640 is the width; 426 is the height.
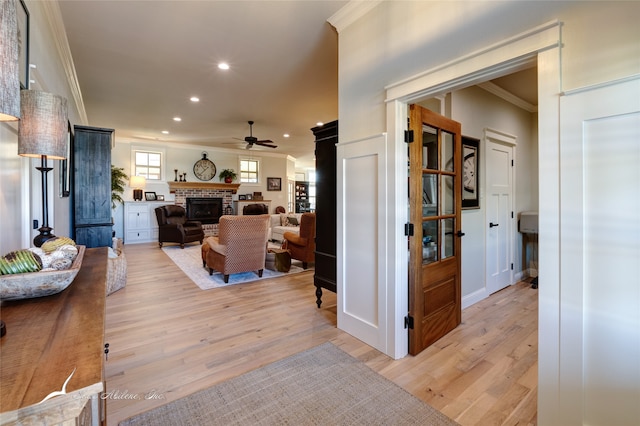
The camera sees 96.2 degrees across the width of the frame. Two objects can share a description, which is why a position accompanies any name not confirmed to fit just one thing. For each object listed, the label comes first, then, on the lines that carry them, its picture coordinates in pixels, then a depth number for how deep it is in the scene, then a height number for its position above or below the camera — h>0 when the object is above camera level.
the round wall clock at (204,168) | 8.72 +1.31
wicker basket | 3.60 -0.80
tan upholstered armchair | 4.12 -0.51
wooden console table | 0.52 -0.33
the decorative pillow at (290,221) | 7.22 -0.26
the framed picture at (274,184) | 10.02 +0.95
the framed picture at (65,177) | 3.02 +0.39
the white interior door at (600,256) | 1.14 -0.20
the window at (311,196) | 13.48 +0.72
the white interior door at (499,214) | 3.59 -0.06
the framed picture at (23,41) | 1.61 +0.99
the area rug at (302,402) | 1.62 -1.17
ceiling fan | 5.92 +1.47
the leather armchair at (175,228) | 6.88 -0.40
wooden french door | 2.22 -0.14
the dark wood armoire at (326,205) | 2.93 +0.06
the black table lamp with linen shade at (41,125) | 1.28 +0.40
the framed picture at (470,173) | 3.29 +0.44
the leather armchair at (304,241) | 4.85 -0.54
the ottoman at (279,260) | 4.76 -0.82
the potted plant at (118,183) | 7.00 +0.73
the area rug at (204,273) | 4.21 -1.02
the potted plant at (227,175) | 8.92 +1.13
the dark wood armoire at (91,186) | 3.88 +0.36
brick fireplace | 8.30 +0.59
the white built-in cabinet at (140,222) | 7.65 -0.28
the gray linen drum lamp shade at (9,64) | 0.79 +0.42
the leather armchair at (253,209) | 8.70 +0.06
